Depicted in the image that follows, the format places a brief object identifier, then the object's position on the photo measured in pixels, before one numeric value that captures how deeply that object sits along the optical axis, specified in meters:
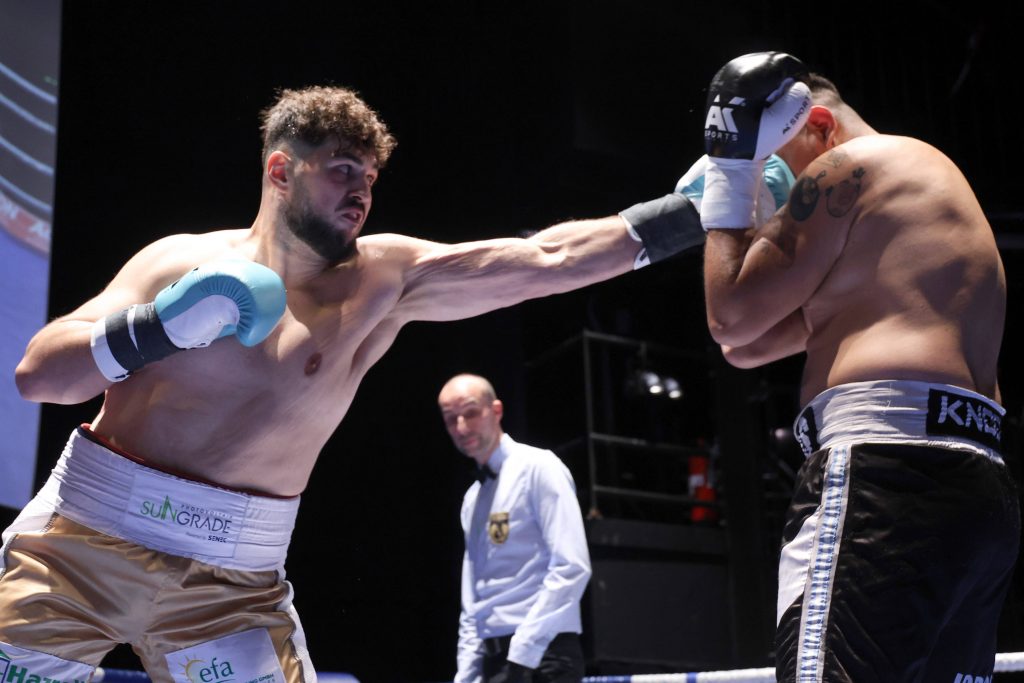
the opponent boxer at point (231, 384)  1.87
